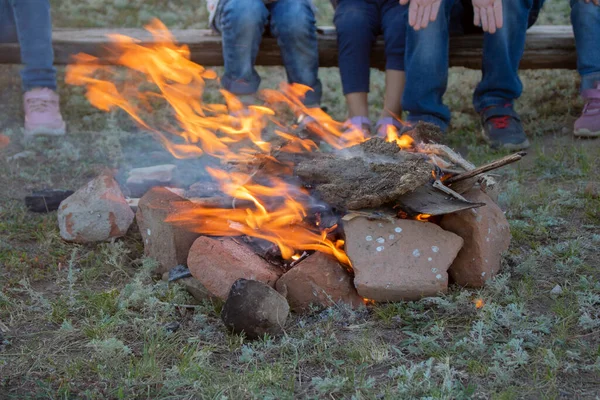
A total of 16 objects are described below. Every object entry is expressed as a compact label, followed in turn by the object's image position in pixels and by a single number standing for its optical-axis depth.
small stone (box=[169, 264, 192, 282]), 3.06
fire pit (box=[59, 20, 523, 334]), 2.85
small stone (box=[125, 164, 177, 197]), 4.09
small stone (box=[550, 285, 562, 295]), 2.86
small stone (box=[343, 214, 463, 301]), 2.80
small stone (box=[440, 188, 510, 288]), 2.94
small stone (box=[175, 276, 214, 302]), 2.96
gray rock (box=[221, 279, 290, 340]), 2.60
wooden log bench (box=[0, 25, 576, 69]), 5.47
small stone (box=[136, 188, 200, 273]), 3.19
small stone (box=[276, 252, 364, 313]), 2.87
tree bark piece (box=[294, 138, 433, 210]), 2.90
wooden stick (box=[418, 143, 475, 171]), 3.25
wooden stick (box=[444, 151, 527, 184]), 2.93
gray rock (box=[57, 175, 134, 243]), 3.55
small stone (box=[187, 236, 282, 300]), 2.88
